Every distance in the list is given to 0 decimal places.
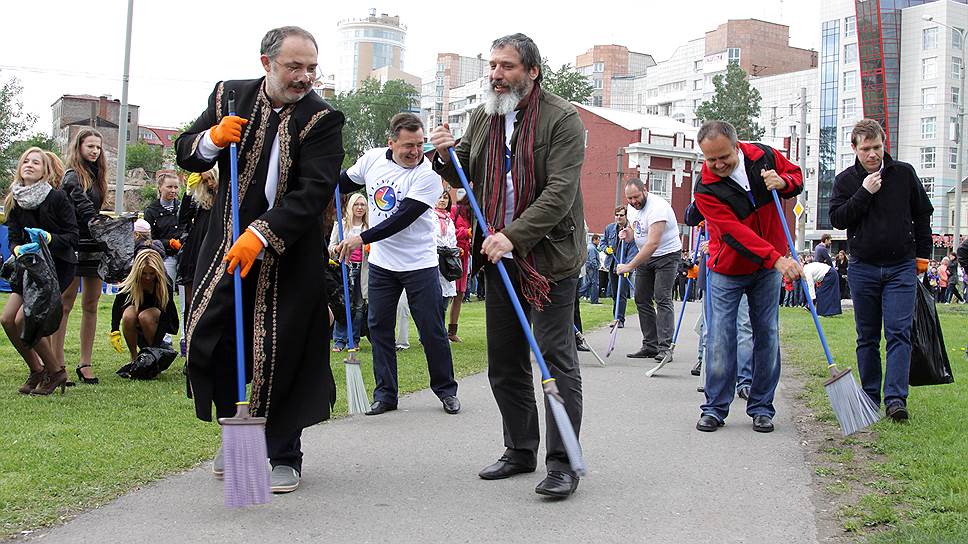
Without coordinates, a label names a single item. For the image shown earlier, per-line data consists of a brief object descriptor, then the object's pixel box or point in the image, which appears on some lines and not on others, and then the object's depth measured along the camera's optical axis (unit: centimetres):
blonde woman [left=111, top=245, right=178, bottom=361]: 906
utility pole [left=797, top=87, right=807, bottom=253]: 5034
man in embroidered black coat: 495
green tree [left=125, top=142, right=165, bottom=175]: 9956
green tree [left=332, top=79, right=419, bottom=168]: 9038
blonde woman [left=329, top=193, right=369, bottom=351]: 1198
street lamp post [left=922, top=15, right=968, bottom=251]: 3938
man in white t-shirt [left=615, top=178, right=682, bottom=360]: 1161
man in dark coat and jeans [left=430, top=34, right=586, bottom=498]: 507
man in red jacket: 682
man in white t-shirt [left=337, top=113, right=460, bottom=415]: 751
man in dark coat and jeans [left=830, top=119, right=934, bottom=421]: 714
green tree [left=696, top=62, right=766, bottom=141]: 8050
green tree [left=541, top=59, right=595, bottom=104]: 8175
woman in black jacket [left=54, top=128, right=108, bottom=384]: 848
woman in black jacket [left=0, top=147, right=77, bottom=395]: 780
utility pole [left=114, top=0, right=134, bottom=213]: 2516
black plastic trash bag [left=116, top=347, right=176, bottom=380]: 878
